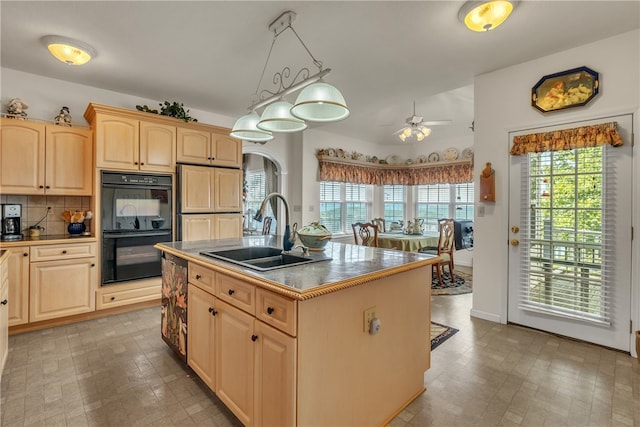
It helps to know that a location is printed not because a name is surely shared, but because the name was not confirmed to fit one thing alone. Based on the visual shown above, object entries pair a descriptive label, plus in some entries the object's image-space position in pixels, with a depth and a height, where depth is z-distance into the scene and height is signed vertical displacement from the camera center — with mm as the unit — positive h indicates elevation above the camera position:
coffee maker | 3076 -88
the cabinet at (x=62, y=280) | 2941 -683
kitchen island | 1303 -618
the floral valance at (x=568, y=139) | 2562 +684
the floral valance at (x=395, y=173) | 6035 +866
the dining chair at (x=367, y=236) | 4551 -334
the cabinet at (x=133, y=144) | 3264 +764
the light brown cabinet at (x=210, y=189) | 3814 +306
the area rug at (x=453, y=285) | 4320 -1065
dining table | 4387 -393
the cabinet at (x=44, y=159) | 2961 +534
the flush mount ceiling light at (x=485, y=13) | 2055 +1384
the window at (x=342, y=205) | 6149 +192
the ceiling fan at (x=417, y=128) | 4598 +1327
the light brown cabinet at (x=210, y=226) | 3807 -173
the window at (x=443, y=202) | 6340 +261
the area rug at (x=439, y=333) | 2773 -1138
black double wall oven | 3303 -119
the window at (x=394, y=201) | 7207 +291
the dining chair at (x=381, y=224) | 6210 -206
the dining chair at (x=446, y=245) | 4586 -468
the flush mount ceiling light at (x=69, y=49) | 2584 +1399
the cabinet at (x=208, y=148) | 3826 +840
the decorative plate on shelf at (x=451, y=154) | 6320 +1257
